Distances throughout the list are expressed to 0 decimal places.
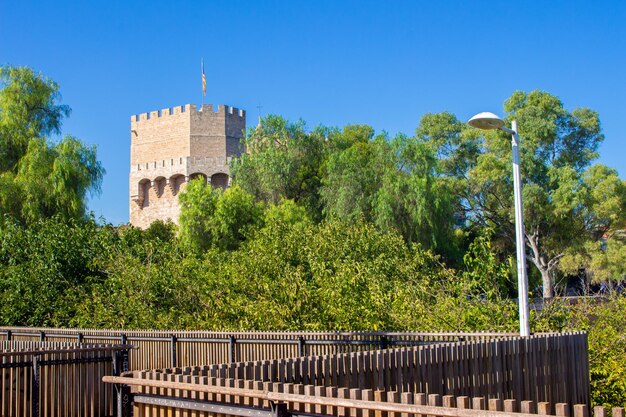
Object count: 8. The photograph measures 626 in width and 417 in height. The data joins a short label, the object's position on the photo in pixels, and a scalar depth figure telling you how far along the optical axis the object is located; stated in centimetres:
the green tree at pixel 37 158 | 3438
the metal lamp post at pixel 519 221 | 1073
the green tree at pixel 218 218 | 4369
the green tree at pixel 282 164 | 4662
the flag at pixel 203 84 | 7172
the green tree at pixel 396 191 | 4094
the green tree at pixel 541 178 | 4409
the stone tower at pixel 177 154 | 6100
